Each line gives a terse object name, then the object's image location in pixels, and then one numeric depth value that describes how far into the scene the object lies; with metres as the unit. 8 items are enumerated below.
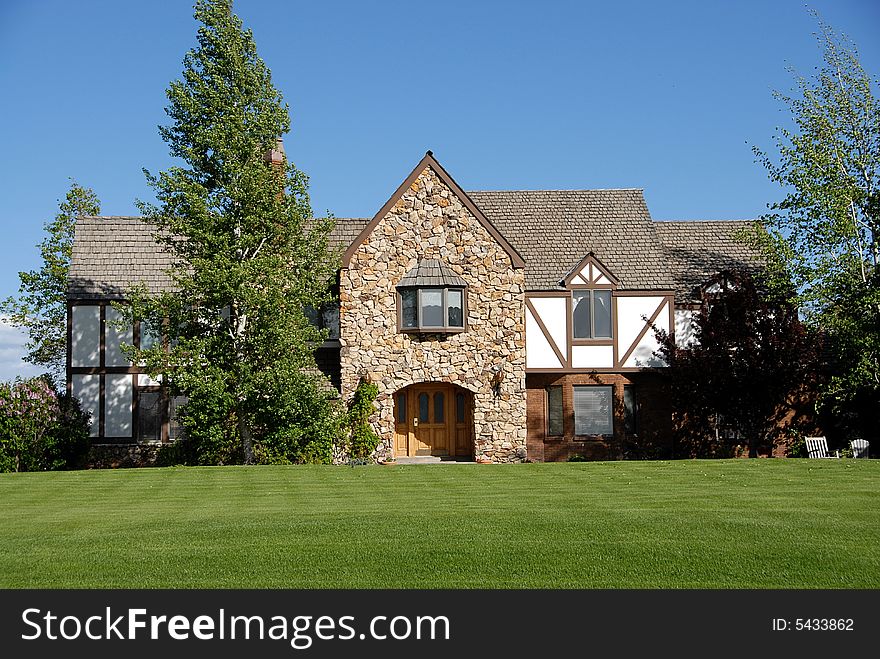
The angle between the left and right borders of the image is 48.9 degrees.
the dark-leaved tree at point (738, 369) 27.06
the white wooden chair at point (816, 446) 27.41
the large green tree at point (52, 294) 38.38
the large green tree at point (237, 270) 24.83
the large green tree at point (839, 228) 27.08
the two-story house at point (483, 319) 27.22
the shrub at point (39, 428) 25.38
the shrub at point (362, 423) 26.67
